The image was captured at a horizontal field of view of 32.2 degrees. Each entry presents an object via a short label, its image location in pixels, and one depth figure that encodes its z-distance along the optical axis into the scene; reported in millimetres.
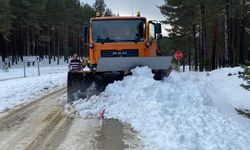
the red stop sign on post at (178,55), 41159
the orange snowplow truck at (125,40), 14914
